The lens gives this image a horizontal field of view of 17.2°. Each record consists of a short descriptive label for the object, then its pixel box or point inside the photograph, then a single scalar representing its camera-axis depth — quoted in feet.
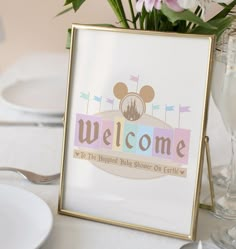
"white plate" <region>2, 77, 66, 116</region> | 4.69
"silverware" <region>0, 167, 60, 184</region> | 3.75
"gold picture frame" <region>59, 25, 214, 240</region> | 3.22
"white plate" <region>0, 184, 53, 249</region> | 3.13
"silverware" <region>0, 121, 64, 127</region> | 4.52
